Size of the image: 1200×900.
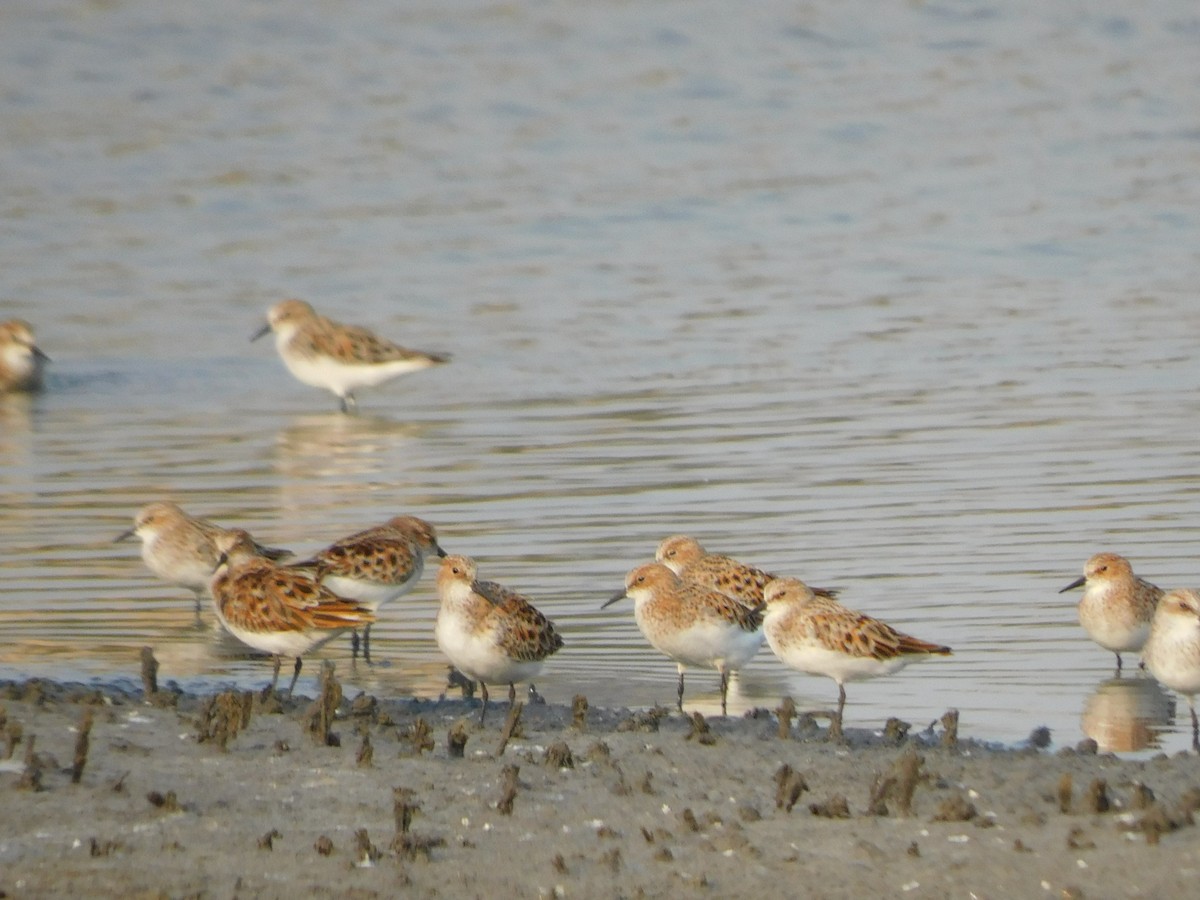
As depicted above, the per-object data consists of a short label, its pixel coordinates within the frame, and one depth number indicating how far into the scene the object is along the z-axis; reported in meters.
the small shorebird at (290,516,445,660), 20.66
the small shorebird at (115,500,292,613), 22.41
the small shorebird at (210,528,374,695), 18.48
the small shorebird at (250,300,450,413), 34.69
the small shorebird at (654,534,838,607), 20.50
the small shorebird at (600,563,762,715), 18.84
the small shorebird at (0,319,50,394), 35.69
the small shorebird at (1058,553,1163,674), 19.42
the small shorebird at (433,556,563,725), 17.75
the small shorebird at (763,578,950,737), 18.02
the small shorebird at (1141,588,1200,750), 17.47
